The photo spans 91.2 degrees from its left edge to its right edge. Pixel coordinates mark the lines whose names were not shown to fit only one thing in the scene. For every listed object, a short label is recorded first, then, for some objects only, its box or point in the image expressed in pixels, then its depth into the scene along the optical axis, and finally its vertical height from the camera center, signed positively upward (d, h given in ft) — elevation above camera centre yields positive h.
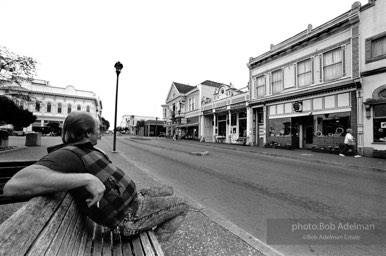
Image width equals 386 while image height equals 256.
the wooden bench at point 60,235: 2.74 -2.01
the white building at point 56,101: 151.43 +25.12
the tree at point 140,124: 215.59 +8.45
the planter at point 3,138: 37.68 -1.82
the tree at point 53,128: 135.33 +1.36
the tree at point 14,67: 34.24 +11.82
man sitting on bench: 3.92 -1.31
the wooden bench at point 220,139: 86.68 -2.98
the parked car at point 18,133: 122.01 -2.42
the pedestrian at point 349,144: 38.70 -1.94
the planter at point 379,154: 35.22 -3.49
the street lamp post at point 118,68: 38.55 +12.93
